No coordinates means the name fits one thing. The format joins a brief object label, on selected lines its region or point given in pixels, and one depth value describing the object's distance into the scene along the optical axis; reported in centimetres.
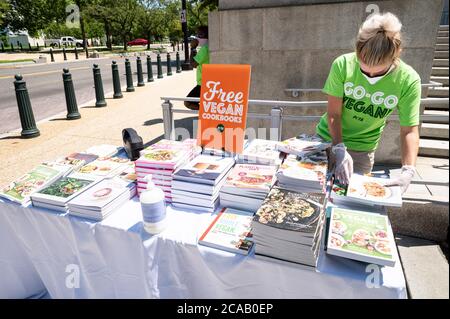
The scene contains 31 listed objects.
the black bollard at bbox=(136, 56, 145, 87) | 1402
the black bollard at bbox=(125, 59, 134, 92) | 1255
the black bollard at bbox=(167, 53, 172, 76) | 1774
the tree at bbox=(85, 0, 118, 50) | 4694
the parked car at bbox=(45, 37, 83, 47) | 5981
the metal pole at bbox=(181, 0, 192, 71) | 1835
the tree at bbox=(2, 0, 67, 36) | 4641
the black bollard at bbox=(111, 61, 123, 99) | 1125
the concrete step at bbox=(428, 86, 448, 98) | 559
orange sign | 246
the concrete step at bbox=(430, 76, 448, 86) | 638
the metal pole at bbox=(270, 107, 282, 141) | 372
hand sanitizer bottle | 175
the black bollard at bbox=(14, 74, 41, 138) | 673
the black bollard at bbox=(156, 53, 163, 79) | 1645
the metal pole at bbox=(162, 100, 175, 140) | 426
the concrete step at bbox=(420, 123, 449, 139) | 558
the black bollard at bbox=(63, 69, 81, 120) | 829
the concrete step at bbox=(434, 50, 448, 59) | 739
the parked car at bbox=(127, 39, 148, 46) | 6812
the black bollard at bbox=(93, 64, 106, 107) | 977
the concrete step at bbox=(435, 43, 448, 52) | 764
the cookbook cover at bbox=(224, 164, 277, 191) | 197
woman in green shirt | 197
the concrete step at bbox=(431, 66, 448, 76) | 670
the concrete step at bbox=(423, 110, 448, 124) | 579
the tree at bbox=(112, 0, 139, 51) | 4966
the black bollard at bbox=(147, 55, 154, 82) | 1513
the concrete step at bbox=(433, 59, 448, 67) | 707
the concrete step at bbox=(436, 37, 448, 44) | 791
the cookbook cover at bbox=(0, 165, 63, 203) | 220
